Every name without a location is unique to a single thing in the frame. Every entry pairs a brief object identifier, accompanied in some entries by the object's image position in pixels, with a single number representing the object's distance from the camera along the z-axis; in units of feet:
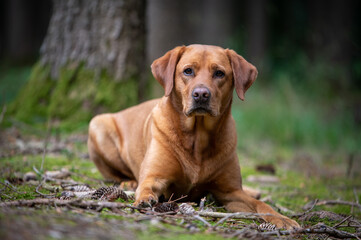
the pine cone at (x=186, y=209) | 9.25
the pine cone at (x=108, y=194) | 9.94
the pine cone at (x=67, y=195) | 9.85
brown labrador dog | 11.75
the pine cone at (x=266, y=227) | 9.37
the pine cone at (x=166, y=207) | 9.37
